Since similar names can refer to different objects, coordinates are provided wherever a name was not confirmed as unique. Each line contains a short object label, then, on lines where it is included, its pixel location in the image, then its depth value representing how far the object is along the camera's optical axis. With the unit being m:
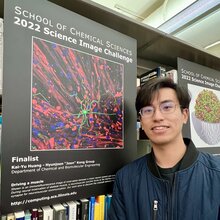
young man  0.84
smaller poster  1.48
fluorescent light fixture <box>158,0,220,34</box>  1.71
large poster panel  0.75
